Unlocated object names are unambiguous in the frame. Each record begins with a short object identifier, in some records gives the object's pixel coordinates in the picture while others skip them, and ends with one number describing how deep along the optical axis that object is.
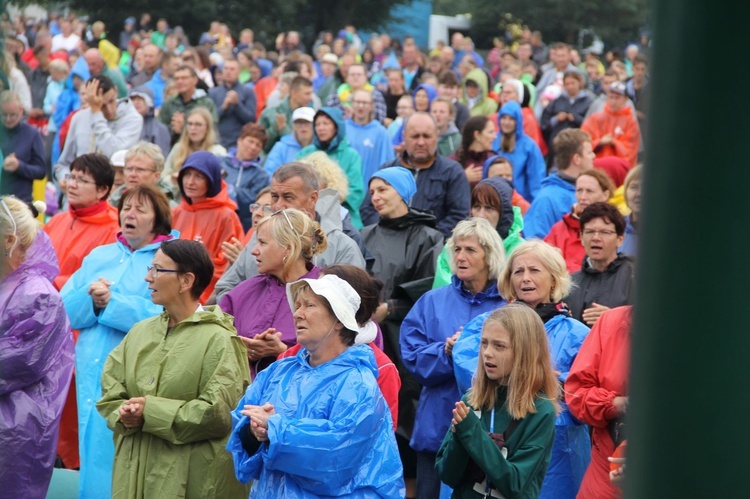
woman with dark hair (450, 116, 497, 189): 19.72
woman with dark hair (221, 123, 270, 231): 19.58
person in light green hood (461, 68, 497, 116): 32.47
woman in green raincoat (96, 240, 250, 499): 9.75
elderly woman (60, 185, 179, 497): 11.69
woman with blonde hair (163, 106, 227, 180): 19.48
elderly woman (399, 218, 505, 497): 11.59
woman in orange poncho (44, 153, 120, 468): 13.96
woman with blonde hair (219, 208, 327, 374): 10.95
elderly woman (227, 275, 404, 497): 8.72
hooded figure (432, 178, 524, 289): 14.39
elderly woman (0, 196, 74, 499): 10.40
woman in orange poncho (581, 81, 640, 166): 24.47
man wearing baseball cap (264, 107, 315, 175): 21.92
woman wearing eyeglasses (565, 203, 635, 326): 12.36
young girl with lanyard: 8.91
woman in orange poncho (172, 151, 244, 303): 14.95
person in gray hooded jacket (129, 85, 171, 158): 23.75
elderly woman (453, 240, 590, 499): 10.71
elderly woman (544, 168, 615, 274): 15.05
